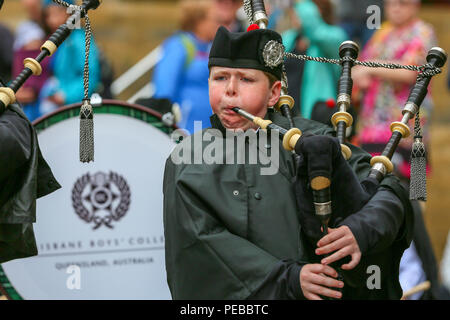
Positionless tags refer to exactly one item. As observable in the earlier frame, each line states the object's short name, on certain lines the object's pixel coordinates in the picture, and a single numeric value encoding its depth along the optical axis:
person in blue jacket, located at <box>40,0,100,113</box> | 11.95
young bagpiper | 6.49
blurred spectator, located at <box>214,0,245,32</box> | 13.06
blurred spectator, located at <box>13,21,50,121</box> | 12.38
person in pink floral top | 11.99
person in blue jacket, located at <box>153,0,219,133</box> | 12.21
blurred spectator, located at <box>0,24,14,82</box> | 13.73
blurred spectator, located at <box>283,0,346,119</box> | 11.55
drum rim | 9.05
